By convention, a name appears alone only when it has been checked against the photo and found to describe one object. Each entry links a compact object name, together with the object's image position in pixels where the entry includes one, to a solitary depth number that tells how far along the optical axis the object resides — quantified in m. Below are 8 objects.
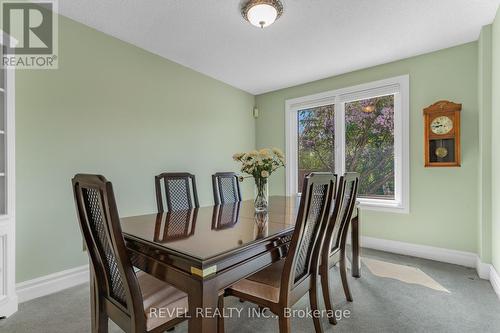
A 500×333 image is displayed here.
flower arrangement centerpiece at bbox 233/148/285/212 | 2.00
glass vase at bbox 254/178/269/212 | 2.06
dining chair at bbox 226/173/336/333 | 1.26
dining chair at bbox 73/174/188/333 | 1.01
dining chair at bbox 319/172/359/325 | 1.70
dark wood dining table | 0.97
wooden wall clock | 2.69
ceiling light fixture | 1.97
